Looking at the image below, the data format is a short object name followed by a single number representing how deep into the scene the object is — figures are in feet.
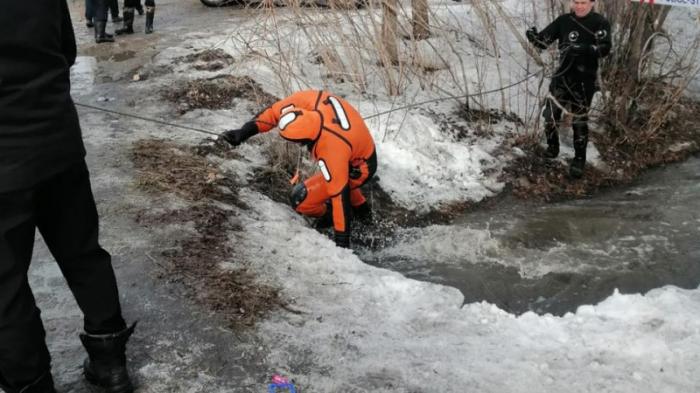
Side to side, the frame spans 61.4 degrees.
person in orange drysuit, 13.75
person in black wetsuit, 18.16
